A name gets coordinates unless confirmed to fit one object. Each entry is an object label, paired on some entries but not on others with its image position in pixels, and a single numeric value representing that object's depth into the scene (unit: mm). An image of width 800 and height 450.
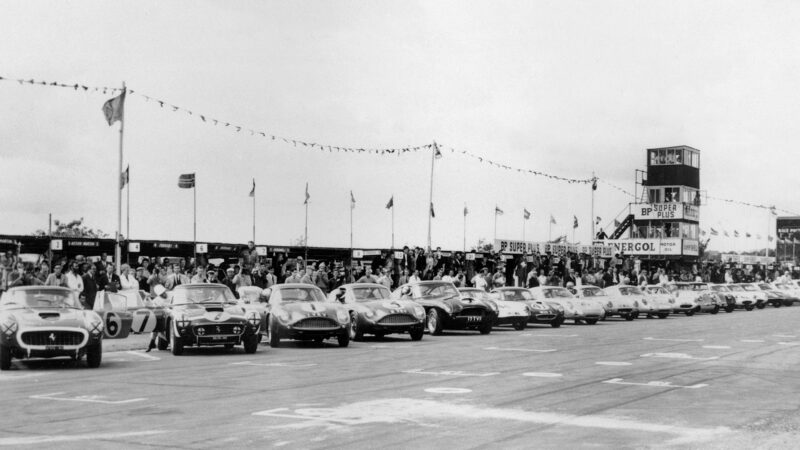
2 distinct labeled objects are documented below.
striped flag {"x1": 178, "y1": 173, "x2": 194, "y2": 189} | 38500
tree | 88750
